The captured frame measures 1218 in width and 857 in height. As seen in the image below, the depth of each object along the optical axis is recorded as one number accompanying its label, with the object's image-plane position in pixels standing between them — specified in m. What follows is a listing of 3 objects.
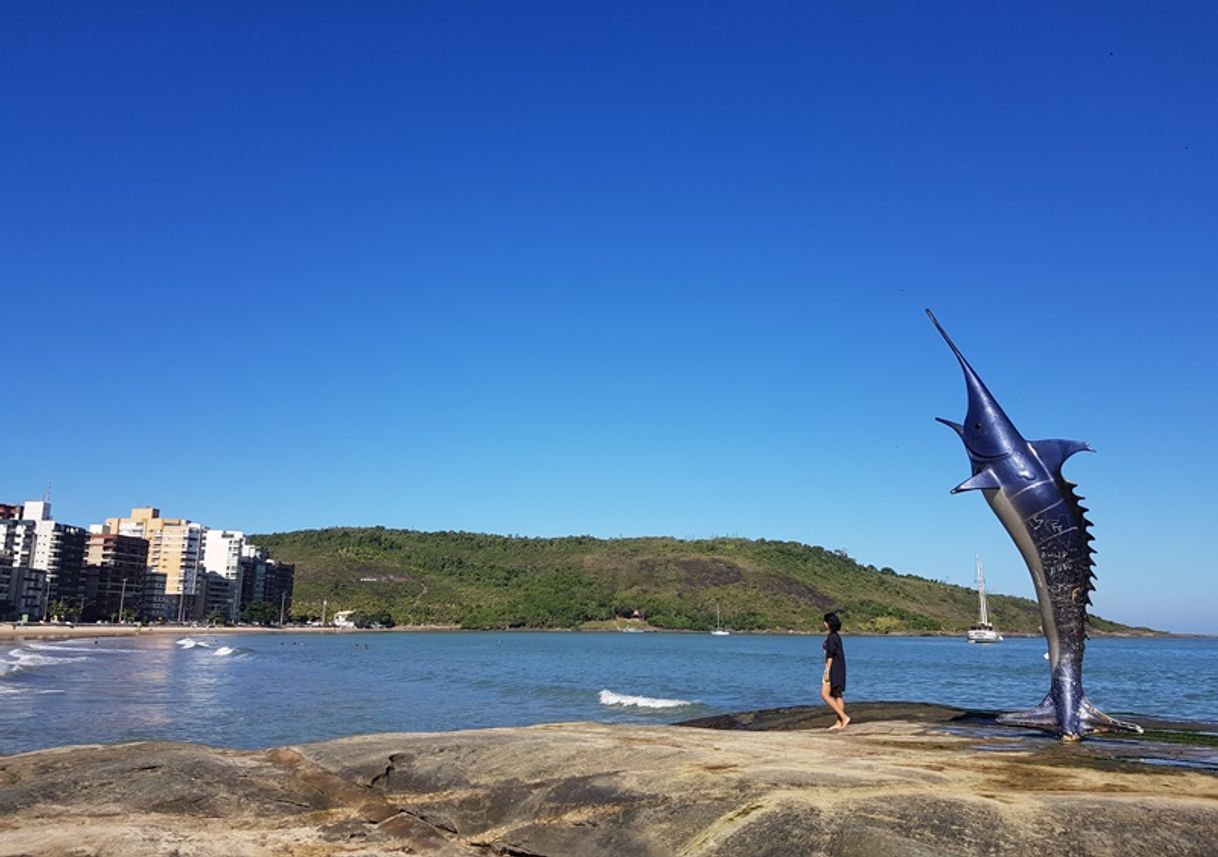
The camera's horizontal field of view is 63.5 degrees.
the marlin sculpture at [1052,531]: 15.47
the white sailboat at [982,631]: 168.75
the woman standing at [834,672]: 16.88
